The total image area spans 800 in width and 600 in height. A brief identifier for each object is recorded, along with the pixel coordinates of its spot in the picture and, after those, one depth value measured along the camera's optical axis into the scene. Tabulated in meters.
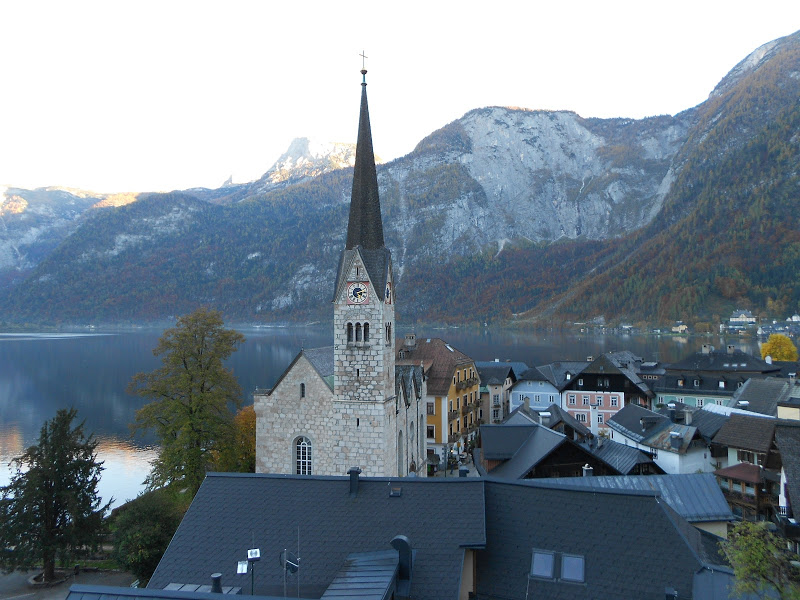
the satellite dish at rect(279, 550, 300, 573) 12.11
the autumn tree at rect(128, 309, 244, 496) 29.89
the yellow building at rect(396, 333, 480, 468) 43.78
